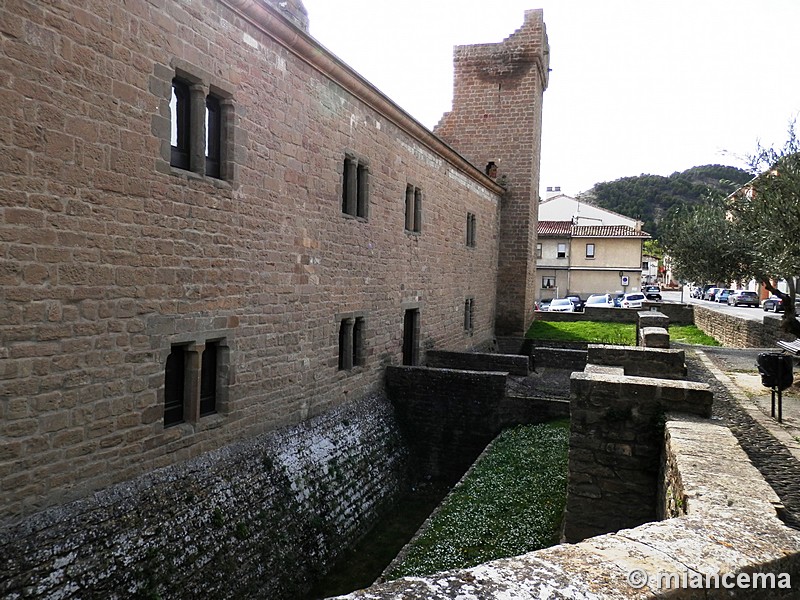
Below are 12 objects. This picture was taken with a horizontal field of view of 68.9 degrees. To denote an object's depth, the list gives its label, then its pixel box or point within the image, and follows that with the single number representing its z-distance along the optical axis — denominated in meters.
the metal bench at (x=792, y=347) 11.32
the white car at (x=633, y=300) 35.37
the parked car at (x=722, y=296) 47.79
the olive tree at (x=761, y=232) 10.29
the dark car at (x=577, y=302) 37.55
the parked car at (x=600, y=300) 39.62
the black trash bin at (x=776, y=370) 8.23
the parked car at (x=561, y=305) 33.10
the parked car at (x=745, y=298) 41.25
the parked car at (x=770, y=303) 36.53
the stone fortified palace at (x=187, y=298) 4.95
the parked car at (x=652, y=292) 45.16
